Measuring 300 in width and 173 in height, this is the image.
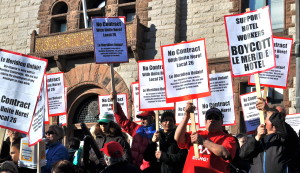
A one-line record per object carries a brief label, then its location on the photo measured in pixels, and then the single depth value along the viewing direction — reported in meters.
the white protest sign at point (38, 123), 7.50
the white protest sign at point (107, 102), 13.16
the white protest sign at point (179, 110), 11.15
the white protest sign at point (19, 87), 7.44
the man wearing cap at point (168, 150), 7.57
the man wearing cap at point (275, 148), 6.57
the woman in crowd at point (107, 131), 8.01
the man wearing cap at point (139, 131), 8.43
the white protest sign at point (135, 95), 12.37
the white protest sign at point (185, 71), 7.66
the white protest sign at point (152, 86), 10.57
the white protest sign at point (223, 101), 10.59
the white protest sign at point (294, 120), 9.80
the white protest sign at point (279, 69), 10.22
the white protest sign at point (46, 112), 10.69
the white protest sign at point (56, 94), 12.43
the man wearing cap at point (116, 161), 6.12
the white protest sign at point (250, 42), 7.68
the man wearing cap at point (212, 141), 6.54
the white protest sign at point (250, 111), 10.41
